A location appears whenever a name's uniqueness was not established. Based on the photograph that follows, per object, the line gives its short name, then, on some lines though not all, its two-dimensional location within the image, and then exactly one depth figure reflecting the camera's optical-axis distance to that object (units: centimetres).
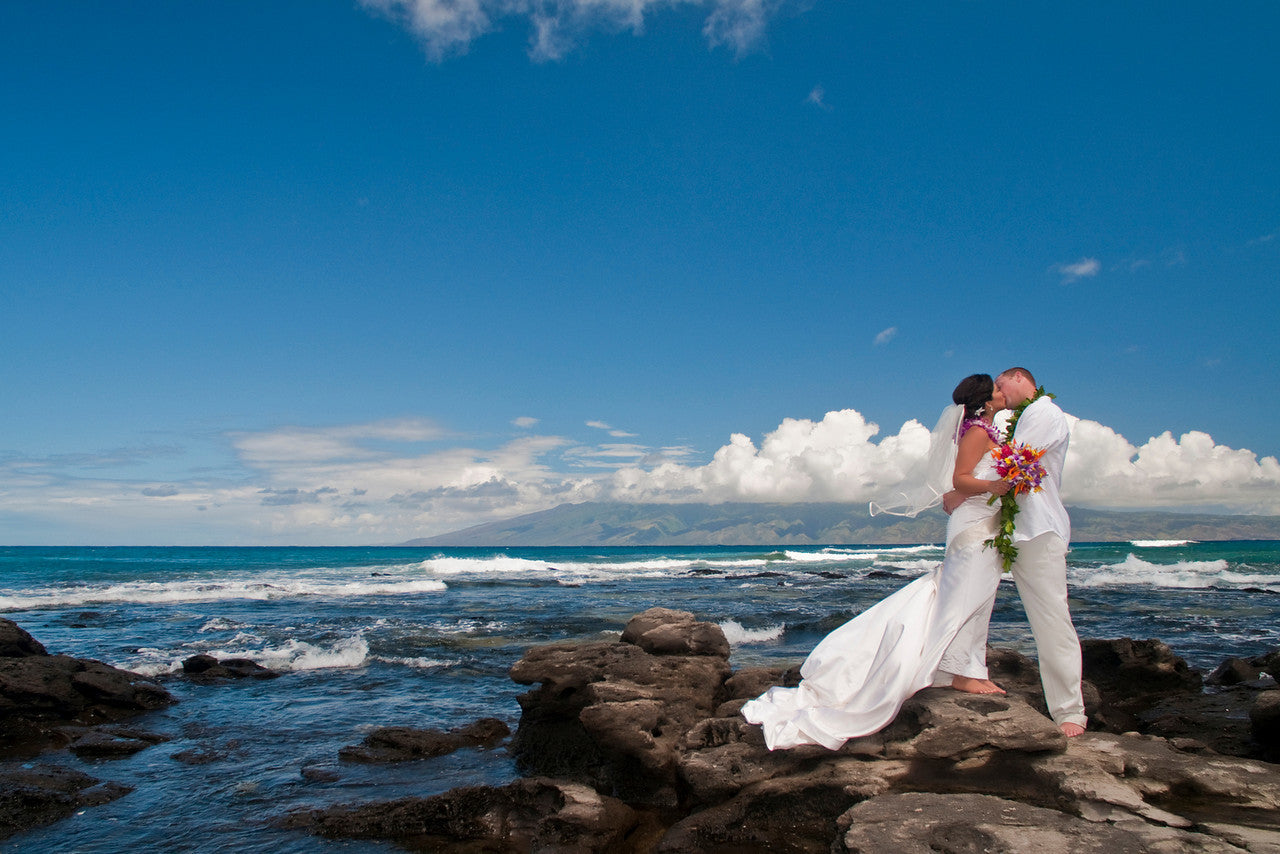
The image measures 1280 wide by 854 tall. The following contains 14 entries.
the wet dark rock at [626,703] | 729
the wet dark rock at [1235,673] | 1089
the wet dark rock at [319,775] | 788
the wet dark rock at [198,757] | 863
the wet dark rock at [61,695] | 1004
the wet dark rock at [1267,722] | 663
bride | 570
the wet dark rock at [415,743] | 859
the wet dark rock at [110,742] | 896
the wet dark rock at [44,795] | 662
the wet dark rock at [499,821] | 604
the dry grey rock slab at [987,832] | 394
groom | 550
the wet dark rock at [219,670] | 1377
